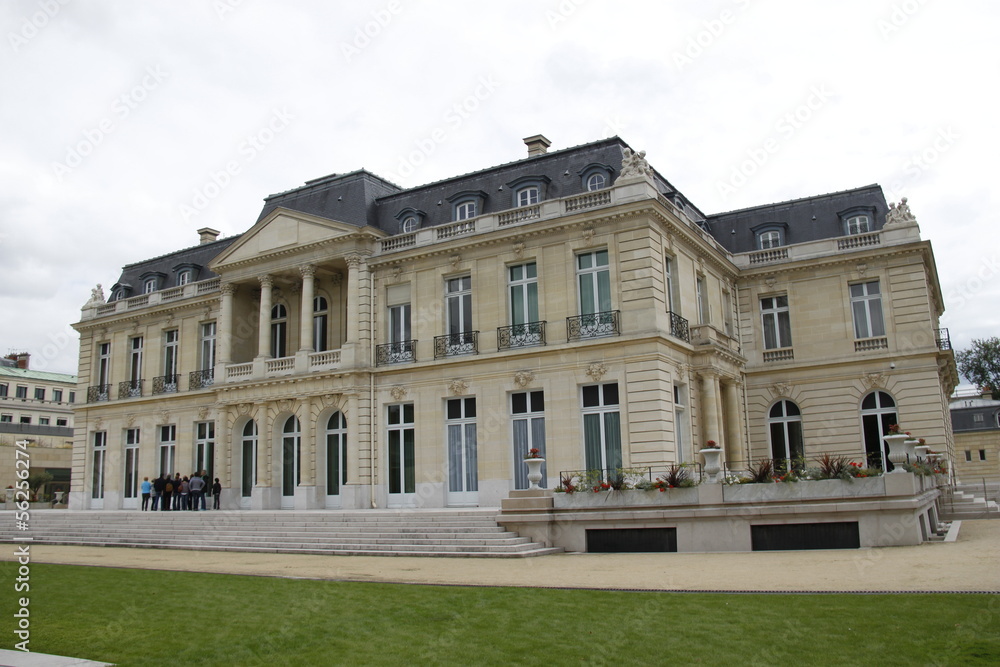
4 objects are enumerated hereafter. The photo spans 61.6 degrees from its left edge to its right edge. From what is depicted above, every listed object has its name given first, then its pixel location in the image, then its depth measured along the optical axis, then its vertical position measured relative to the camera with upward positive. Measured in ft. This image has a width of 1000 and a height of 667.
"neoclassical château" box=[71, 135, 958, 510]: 82.17 +14.38
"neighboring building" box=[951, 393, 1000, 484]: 192.54 +3.37
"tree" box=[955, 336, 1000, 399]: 240.12 +25.57
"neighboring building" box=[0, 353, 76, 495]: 190.39 +26.04
